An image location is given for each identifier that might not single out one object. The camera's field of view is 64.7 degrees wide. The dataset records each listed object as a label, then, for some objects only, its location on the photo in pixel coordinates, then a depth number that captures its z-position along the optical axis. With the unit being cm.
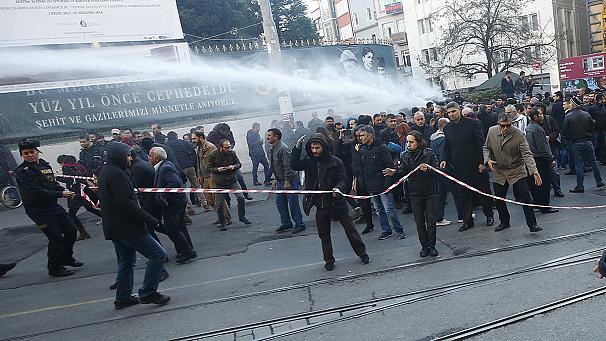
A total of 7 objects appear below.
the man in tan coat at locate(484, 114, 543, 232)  639
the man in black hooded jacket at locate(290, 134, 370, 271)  583
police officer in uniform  633
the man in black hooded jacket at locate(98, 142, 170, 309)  496
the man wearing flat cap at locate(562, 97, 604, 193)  842
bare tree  2512
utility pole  1281
